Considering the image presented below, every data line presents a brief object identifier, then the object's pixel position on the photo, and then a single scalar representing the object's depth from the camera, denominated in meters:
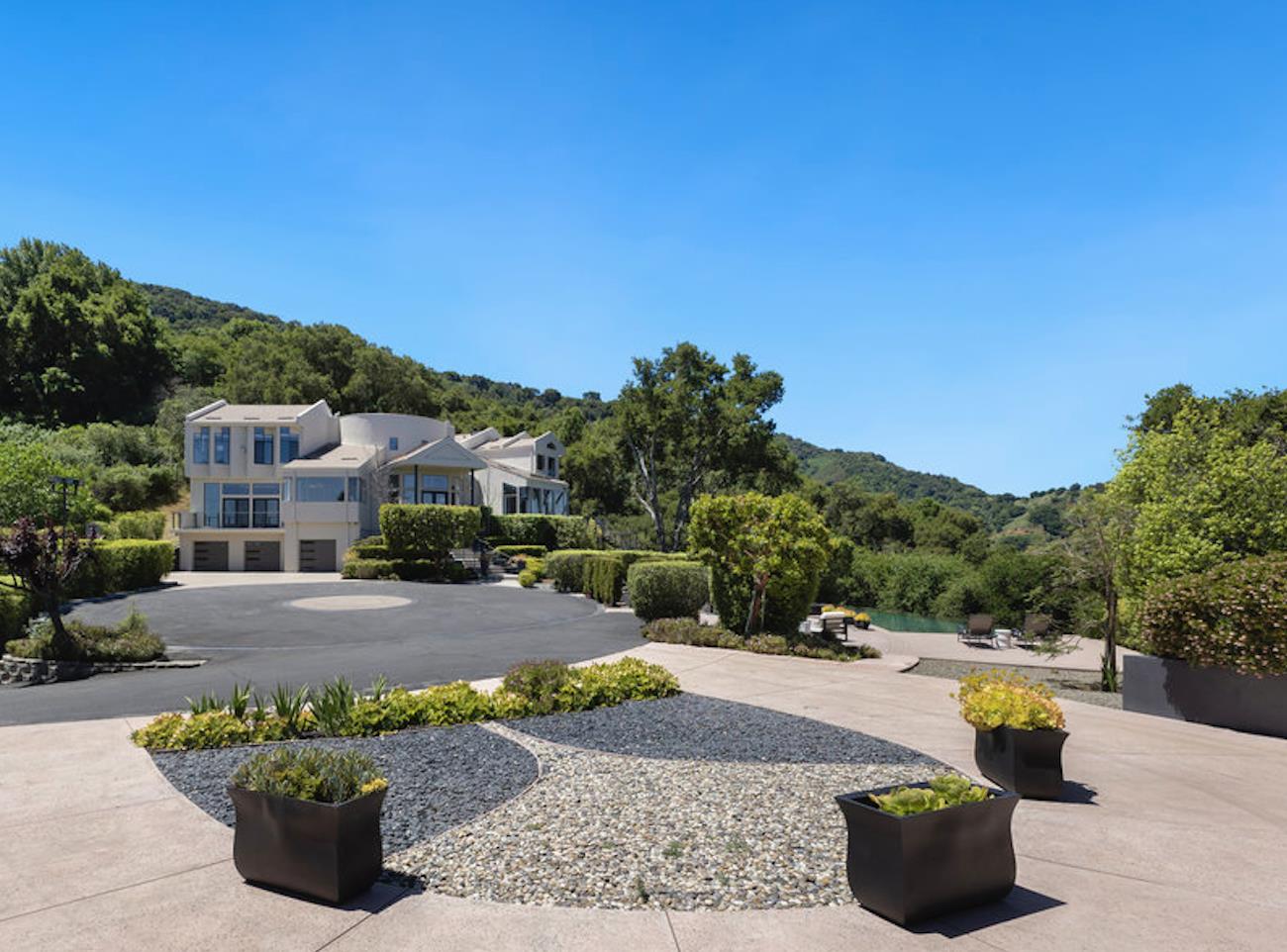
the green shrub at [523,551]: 37.41
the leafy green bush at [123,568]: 24.20
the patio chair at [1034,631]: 21.45
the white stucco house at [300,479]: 37.19
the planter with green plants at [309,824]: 4.27
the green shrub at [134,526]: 33.36
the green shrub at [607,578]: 23.84
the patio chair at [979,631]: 21.11
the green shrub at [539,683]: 9.30
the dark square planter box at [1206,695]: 9.73
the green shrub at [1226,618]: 9.57
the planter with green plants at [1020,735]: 6.42
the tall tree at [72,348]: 62.25
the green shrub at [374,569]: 31.27
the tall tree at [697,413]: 45.03
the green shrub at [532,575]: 29.52
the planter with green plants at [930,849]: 4.07
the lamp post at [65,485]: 24.82
